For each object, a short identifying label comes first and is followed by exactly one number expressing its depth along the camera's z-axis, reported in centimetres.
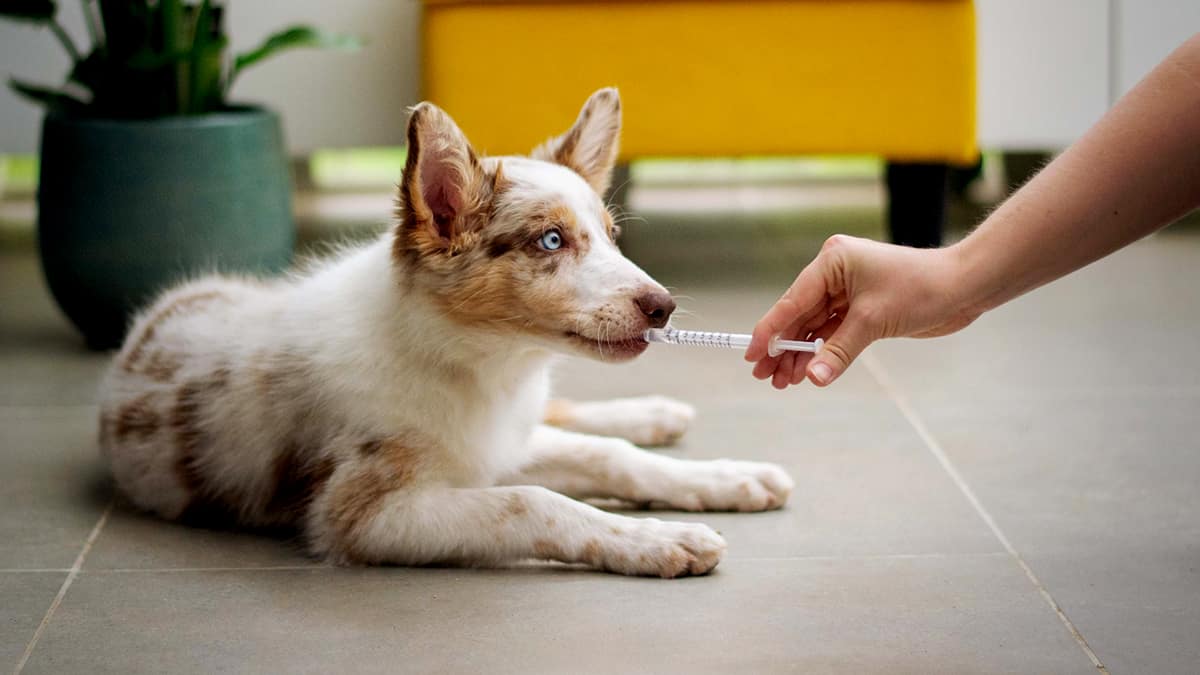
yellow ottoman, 384
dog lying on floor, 212
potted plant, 342
